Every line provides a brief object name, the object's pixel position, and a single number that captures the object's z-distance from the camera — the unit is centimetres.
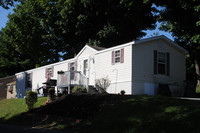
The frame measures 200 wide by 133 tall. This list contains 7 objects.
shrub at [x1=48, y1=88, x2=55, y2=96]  1750
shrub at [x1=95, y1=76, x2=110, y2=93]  1863
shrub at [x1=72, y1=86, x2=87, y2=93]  1743
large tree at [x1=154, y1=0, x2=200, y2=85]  1892
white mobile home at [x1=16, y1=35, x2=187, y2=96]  1719
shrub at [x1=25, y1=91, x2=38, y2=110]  1659
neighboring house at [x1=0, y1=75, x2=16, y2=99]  3736
